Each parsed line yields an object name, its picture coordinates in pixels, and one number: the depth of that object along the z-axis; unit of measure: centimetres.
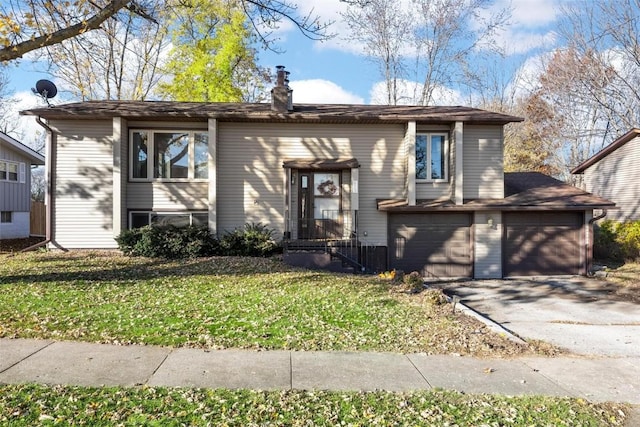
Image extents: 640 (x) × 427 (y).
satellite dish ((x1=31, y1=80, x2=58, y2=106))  1532
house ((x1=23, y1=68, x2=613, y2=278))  1377
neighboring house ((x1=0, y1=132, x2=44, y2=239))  1998
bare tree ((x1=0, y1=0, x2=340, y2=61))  789
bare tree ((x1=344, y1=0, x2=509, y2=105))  2512
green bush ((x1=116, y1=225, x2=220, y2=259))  1249
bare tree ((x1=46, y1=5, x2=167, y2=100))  2340
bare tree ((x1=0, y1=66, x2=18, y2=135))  3166
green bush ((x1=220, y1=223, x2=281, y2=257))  1323
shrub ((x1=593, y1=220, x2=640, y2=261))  1592
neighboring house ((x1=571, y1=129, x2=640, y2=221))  1756
